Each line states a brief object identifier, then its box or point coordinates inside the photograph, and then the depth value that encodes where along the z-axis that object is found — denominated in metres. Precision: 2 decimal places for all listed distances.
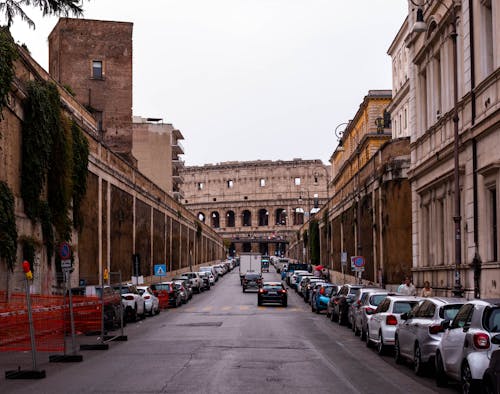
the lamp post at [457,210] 25.31
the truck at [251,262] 86.50
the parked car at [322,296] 40.56
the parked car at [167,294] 46.16
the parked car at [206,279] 70.55
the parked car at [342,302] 31.86
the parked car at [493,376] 9.56
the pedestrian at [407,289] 32.31
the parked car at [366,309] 24.02
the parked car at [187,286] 53.51
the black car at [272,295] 46.88
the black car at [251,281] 66.50
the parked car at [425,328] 15.66
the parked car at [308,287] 49.31
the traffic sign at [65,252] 26.53
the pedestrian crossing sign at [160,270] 53.36
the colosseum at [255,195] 174.75
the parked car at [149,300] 38.51
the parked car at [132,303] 33.81
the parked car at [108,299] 25.59
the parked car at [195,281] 64.54
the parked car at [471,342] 11.86
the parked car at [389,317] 20.50
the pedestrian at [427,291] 28.73
